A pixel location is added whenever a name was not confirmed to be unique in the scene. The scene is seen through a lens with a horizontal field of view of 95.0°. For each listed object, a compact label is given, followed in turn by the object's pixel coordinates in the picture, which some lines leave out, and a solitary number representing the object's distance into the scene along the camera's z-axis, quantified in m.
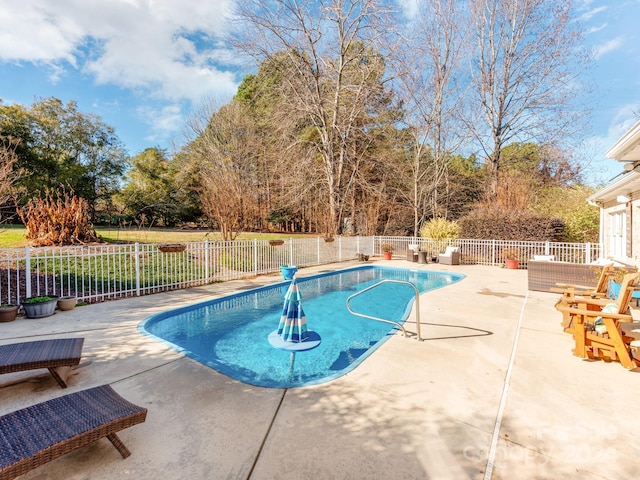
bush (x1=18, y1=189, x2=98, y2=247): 8.23
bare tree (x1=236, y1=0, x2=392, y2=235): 14.05
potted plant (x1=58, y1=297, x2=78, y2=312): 5.65
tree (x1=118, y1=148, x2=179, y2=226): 23.72
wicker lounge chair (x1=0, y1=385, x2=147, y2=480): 1.64
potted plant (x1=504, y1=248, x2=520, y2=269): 12.25
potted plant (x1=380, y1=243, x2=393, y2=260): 15.60
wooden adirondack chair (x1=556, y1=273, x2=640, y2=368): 3.38
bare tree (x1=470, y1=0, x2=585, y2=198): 16.47
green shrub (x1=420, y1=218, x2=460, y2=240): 14.82
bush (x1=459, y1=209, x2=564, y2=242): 13.17
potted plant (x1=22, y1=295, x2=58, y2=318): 5.18
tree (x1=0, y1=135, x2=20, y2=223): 7.44
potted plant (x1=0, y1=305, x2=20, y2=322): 4.97
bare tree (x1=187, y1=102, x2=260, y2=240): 23.97
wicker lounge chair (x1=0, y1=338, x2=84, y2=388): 2.70
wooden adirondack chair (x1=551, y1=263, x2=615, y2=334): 4.42
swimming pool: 3.76
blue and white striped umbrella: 4.59
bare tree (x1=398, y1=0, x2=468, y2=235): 17.67
